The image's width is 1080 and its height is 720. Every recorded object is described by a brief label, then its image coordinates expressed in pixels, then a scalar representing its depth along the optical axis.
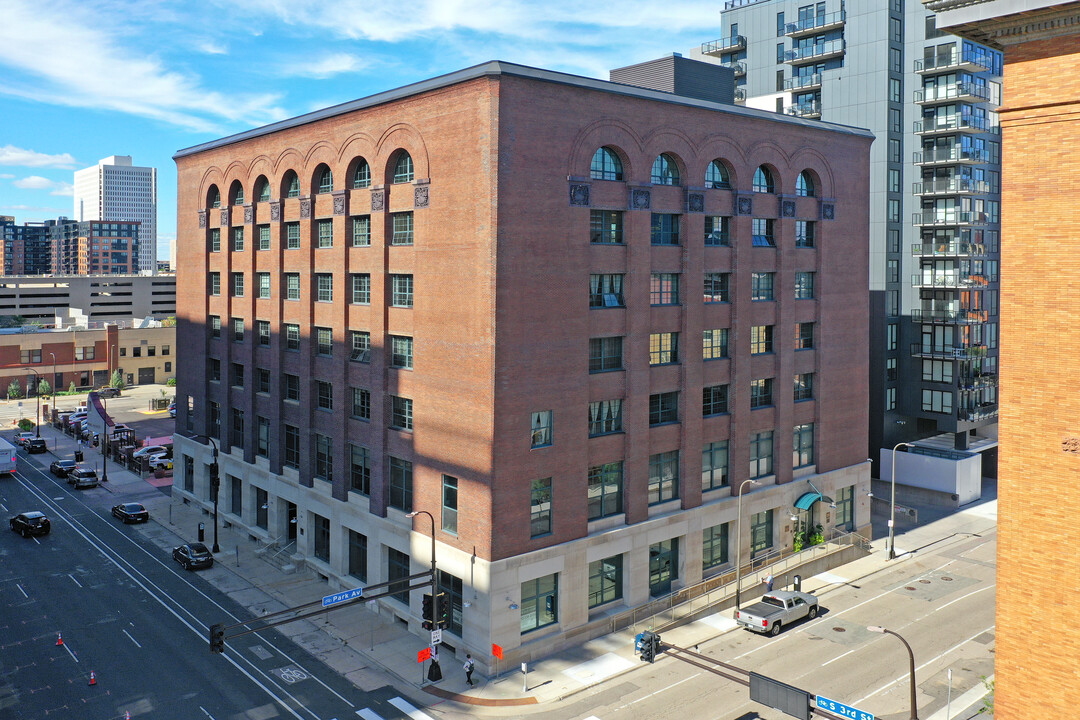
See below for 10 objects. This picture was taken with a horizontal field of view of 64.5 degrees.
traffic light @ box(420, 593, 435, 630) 35.47
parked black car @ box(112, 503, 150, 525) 61.03
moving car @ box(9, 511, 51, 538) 57.47
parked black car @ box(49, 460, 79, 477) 75.62
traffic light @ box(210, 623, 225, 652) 28.67
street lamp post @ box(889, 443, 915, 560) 53.84
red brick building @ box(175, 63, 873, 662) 39.31
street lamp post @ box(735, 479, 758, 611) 43.13
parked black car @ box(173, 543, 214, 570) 51.00
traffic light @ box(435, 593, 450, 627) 35.69
